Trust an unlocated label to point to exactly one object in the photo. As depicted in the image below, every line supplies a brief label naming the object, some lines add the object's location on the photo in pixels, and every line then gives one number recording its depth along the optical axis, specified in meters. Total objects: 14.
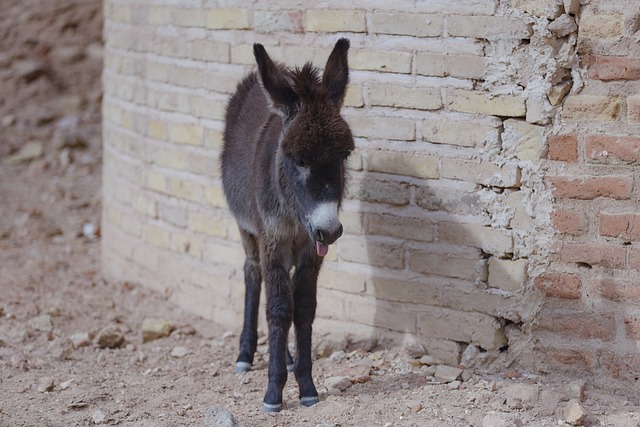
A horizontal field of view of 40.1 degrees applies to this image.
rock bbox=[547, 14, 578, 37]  4.12
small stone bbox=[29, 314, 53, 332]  5.54
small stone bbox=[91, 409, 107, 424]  4.07
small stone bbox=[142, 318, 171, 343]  5.46
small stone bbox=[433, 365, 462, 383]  4.43
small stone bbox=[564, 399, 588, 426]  3.85
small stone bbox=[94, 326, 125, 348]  5.27
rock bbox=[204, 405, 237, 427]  3.90
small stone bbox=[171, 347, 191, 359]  5.16
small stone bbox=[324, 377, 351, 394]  4.36
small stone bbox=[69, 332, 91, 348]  5.25
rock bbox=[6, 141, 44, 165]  9.92
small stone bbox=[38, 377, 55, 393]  4.48
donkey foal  3.79
